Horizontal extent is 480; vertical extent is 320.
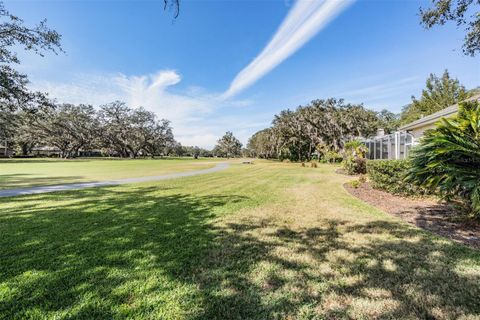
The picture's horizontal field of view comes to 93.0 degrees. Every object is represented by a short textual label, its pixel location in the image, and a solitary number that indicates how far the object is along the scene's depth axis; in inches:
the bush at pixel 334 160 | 1317.8
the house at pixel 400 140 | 535.1
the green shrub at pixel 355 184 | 391.3
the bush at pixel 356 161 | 593.7
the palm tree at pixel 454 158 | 169.5
